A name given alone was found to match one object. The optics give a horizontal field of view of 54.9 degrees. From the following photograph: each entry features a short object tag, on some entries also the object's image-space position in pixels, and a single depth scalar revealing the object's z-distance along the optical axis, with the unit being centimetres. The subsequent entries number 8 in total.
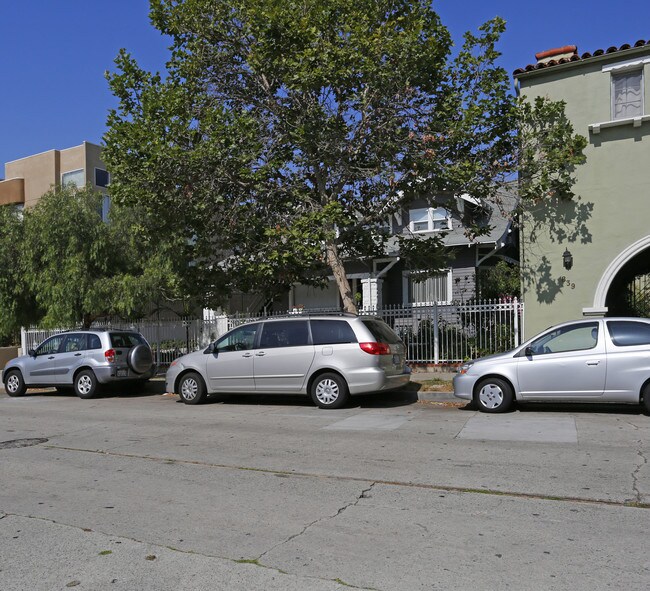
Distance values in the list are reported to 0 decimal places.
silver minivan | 1132
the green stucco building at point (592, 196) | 1384
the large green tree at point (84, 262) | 1878
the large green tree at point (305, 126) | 1285
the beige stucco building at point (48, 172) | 3294
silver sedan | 961
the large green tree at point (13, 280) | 2027
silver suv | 1474
